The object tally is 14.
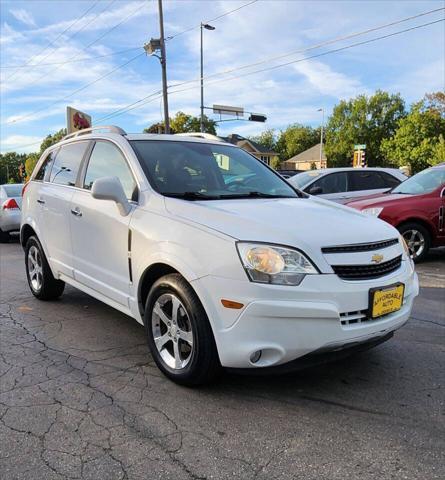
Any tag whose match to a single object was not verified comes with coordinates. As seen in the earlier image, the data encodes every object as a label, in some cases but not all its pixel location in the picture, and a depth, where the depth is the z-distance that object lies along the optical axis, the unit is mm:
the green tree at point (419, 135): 60812
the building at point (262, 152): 76875
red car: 7801
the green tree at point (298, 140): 100500
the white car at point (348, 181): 10133
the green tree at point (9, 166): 114375
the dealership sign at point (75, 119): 27438
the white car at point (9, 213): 11695
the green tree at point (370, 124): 75375
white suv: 2775
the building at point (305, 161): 84125
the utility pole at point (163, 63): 23075
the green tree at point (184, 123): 62500
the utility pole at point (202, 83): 30069
